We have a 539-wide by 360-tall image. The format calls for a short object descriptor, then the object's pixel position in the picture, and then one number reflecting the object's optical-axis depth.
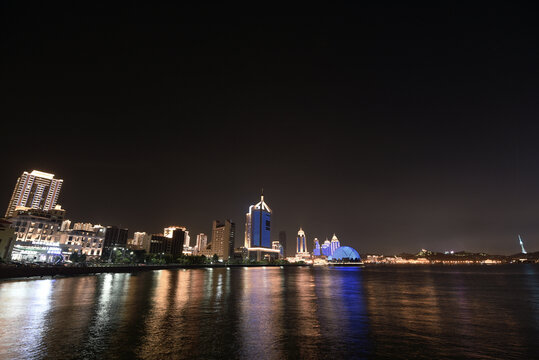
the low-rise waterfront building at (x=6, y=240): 88.12
